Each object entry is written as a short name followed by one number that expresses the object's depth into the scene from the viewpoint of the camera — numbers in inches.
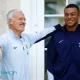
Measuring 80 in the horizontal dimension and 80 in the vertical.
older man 268.1
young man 290.2
